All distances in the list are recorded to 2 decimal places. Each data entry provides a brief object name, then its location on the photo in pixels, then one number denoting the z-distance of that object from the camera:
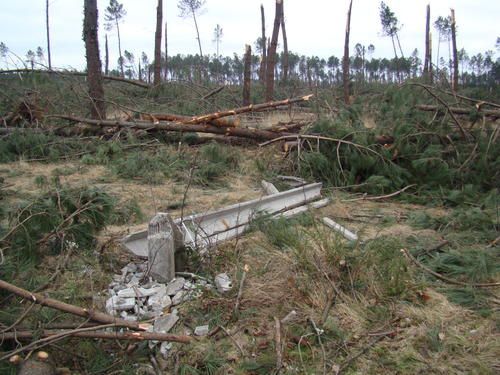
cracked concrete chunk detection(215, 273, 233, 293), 3.17
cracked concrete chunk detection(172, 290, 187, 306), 3.07
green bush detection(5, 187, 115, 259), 3.23
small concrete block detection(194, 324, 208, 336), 2.78
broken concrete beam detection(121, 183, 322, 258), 3.60
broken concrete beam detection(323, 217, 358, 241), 4.03
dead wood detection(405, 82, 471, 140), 6.24
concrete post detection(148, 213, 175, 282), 3.28
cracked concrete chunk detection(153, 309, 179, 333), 2.78
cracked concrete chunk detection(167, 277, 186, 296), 3.16
